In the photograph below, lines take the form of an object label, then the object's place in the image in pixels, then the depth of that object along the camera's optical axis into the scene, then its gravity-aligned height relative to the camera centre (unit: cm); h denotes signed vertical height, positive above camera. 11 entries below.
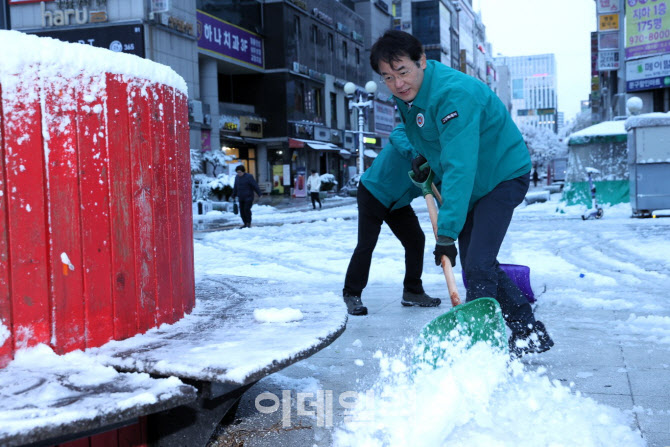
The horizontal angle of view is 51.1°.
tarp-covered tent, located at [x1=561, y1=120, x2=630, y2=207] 1730 +25
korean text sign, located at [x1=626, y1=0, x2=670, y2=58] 2795 +590
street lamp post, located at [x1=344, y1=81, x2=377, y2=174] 2608 +257
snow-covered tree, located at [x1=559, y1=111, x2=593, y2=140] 8254 +636
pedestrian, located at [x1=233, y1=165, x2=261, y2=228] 1548 -16
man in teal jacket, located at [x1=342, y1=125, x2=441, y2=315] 458 -26
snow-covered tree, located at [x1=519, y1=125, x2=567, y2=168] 10062 +455
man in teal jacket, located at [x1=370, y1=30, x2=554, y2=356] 300 +10
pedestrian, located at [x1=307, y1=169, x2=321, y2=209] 2428 -15
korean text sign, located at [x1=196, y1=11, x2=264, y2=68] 3269 +723
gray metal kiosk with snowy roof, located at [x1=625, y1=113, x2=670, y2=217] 1348 +17
